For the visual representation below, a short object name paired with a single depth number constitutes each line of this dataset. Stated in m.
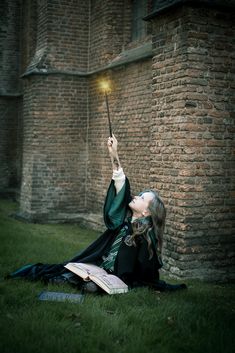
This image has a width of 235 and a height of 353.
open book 4.83
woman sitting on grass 5.03
